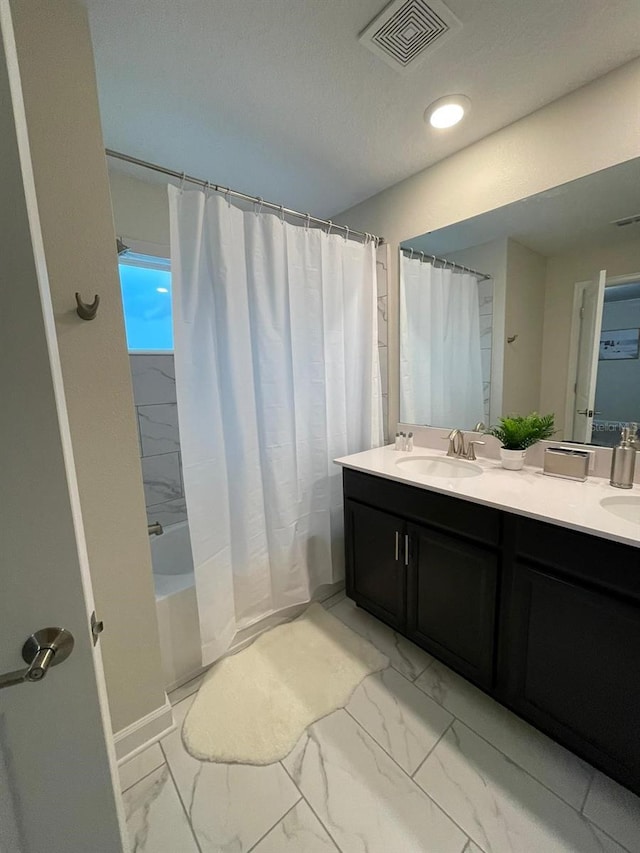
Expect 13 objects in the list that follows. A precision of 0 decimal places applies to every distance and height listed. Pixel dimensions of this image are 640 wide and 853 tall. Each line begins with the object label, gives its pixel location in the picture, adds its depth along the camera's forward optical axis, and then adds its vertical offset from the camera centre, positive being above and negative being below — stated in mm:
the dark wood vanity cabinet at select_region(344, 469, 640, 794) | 1008 -836
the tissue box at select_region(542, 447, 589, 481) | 1400 -375
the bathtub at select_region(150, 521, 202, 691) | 1456 -1054
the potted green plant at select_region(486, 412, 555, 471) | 1533 -269
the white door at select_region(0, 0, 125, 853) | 485 -283
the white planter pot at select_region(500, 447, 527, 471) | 1551 -382
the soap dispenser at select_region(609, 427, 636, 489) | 1282 -343
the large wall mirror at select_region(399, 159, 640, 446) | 1333 +301
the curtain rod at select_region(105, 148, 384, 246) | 1171 +782
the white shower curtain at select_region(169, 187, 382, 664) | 1405 -61
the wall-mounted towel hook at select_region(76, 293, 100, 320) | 1016 +228
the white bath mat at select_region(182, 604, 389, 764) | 1279 -1330
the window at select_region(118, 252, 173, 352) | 1998 +497
